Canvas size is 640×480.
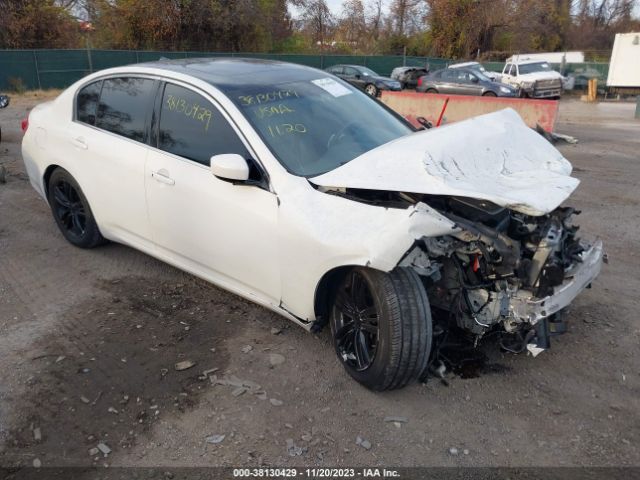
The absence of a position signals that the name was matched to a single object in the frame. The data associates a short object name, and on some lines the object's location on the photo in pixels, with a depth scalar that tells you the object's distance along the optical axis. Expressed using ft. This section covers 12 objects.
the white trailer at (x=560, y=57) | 112.57
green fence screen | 76.43
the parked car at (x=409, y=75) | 93.86
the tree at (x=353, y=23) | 167.63
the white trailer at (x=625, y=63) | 92.48
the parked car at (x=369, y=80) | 77.36
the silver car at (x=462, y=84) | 68.80
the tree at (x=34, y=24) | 92.53
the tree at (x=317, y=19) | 154.40
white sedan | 9.48
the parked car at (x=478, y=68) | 78.71
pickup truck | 80.02
